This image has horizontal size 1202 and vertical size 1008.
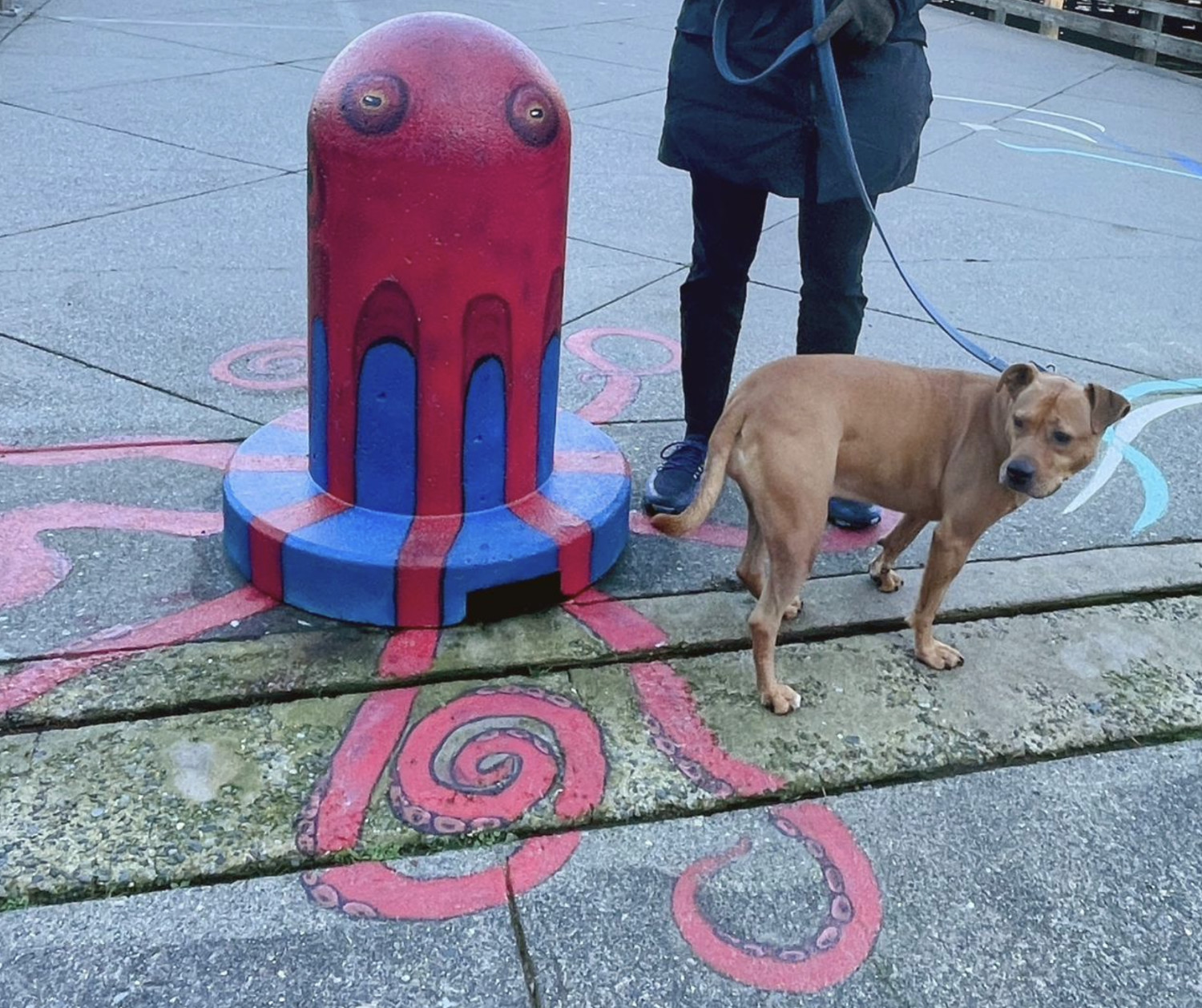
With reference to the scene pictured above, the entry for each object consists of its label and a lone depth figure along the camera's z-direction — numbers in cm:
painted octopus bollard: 253
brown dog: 253
